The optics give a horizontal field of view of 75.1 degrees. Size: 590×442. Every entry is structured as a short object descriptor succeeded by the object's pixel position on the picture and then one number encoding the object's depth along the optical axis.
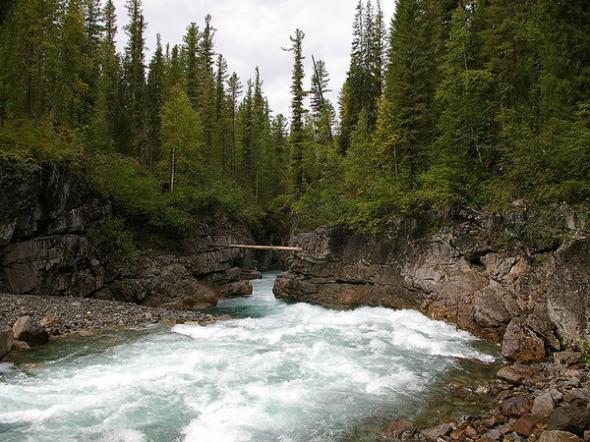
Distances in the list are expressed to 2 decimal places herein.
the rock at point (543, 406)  7.68
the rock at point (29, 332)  11.79
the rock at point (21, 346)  11.47
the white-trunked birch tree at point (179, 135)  29.50
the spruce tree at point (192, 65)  38.78
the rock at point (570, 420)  6.93
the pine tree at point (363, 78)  35.91
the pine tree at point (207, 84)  41.38
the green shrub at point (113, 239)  21.05
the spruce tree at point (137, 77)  35.00
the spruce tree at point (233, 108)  43.03
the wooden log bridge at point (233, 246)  26.88
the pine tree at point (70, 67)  24.16
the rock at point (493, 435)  7.19
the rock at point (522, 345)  11.56
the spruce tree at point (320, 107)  39.97
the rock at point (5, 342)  10.49
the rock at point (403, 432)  7.33
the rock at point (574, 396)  7.99
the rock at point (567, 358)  10.24
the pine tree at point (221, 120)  43.03
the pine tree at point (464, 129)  17.86
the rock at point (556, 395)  8.00
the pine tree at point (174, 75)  37.31
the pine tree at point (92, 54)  30.97
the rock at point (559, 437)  6.61
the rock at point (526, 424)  7.28
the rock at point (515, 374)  9.73
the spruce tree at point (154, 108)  34.16
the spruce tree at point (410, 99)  22.58
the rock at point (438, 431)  7.37
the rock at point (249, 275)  31.35
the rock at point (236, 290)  25.44
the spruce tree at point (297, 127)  34.72
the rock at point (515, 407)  7.88
